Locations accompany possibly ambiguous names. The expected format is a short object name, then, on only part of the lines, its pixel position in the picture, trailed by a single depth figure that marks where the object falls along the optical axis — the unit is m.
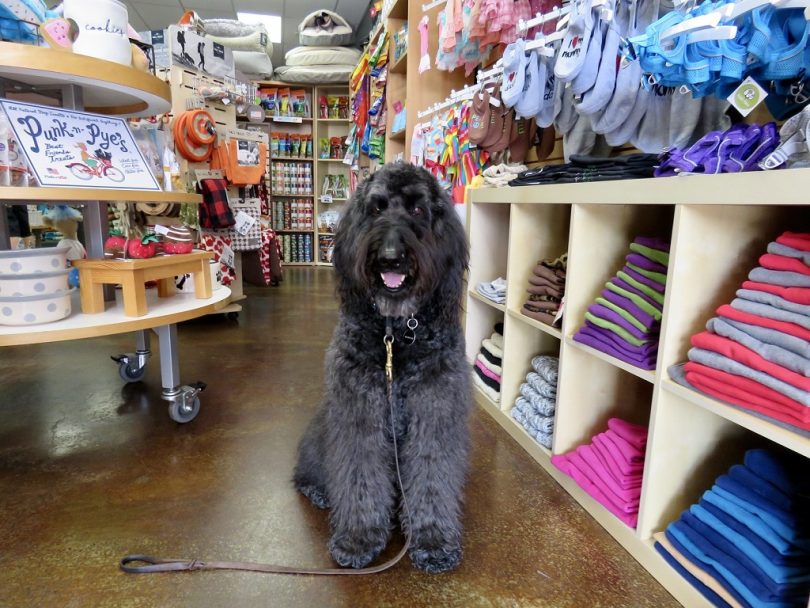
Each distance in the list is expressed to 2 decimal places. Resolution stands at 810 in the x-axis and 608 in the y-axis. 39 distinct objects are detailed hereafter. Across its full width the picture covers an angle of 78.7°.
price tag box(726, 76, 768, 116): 1.09
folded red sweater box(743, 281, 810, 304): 0.98
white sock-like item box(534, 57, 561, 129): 2.00
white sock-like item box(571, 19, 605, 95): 1.62
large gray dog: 1.26
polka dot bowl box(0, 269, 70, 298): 1.52
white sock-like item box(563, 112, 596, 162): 2.00
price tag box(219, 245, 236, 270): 4.01
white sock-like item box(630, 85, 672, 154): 1.62
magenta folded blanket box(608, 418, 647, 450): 1.47
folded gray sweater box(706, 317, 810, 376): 0.94
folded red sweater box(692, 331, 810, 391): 0.93
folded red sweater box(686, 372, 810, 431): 0.95
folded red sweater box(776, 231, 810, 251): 1.02
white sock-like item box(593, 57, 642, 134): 1.60
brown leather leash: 1.28
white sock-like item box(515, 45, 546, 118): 1.97
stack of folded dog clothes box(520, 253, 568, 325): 1.85
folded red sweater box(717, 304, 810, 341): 0.97
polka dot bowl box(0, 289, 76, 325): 1.53
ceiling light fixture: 6.67
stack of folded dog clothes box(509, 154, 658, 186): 1.41
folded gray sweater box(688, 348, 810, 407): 0.92
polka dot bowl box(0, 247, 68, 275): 1.52
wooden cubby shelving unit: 1.16
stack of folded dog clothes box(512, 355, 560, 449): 1.87
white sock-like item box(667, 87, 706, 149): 1.50
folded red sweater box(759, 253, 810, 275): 1.01
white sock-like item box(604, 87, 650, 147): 1.64
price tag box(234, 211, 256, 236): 4.18
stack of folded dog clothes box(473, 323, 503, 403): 2.31
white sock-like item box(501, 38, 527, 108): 1.97
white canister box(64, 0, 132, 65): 1.63
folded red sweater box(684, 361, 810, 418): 0.94
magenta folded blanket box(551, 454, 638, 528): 1.41
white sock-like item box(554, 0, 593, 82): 1.62
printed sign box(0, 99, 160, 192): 1.54
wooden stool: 1.70
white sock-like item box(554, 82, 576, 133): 1.97
